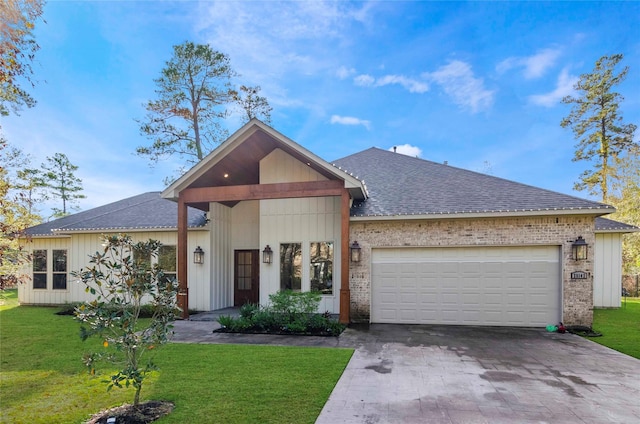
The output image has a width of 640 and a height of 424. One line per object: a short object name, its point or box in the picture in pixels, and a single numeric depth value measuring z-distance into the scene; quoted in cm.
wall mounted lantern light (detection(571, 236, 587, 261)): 816
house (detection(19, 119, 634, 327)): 853
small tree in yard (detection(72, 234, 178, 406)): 360
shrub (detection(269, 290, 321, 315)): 830
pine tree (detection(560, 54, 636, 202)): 1911
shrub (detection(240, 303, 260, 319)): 868
